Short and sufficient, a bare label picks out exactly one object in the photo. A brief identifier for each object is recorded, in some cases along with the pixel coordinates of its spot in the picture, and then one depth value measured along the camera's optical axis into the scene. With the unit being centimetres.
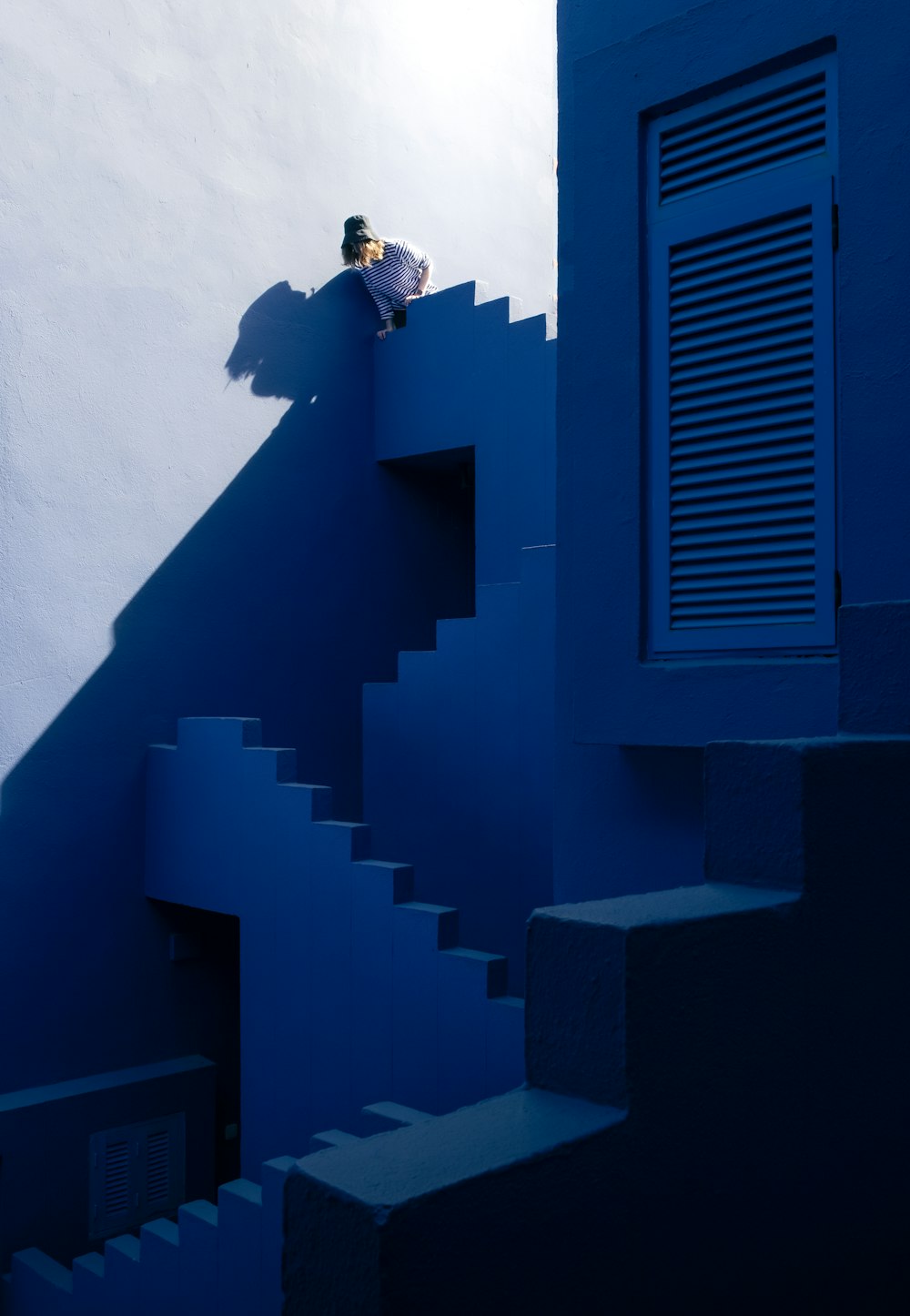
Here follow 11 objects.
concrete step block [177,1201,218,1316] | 465
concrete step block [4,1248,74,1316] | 569
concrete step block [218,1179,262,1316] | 444
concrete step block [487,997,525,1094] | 436
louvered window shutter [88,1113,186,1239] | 659
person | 791
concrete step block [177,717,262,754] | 609
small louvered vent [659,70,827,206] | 317
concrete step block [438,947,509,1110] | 454
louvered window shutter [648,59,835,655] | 313
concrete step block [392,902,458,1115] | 478
